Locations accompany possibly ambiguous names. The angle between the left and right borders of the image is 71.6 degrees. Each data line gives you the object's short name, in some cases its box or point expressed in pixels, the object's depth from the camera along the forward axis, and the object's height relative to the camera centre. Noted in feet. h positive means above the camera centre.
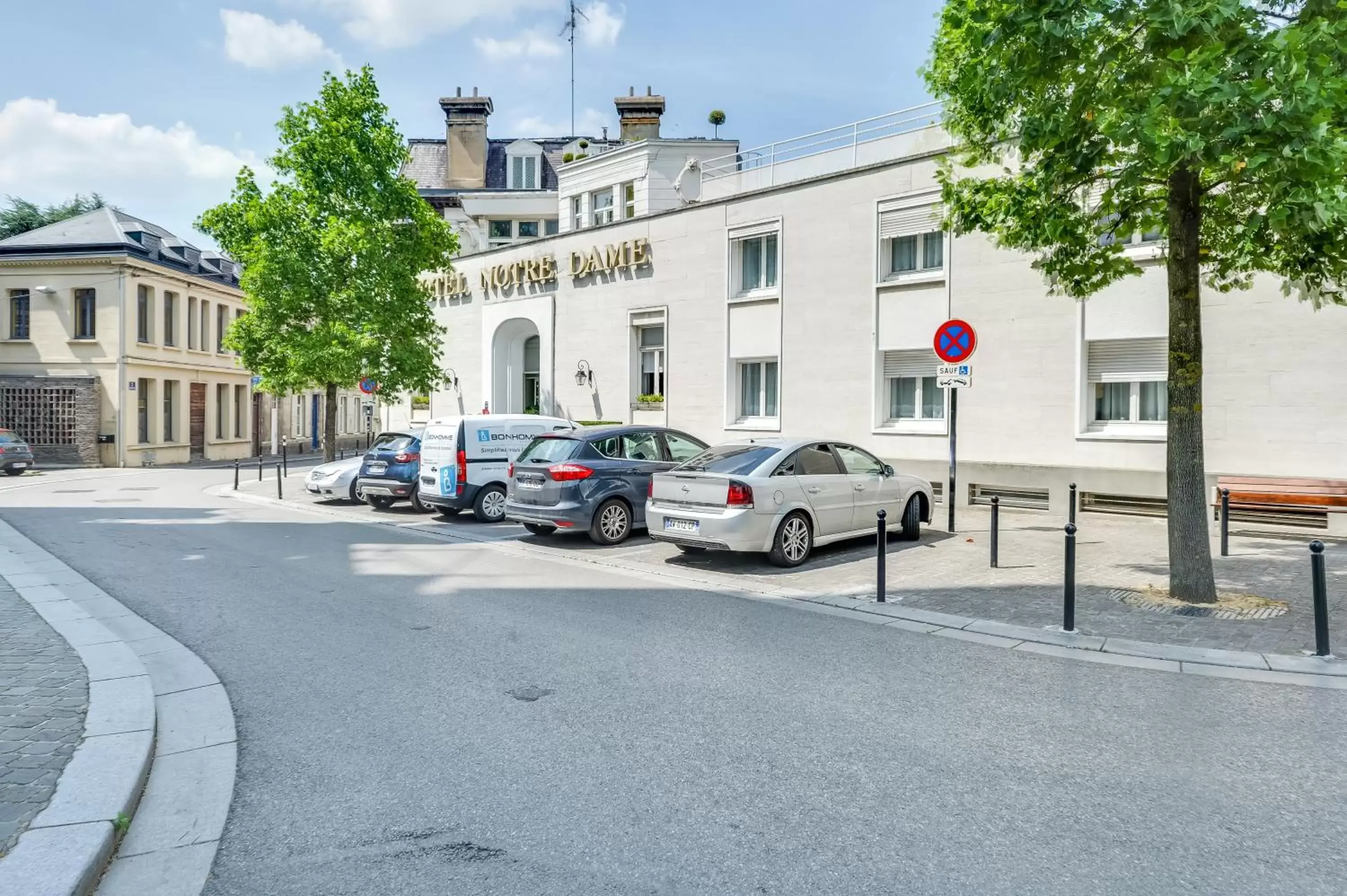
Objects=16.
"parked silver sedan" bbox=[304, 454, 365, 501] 63.67 -2.99
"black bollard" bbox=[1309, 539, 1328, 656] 22.26 -3.89
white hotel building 46.55 +6.64
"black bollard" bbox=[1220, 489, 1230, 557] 36.83 -3.29
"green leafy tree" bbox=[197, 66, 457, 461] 72.38 +14.47
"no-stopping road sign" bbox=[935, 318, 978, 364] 42.91 +4.56
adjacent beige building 110.83 +11.48
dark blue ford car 41.75 -1.90
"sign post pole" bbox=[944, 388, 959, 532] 43.78 +0.85
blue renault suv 57.36 -2.09
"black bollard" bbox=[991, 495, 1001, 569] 33.37 -2.87
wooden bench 41.37 -2.67
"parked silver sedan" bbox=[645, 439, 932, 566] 34.37 -2.26
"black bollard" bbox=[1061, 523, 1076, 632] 24.93 -4.06
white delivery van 50.75 -1.15
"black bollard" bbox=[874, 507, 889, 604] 29.01 -3.71
